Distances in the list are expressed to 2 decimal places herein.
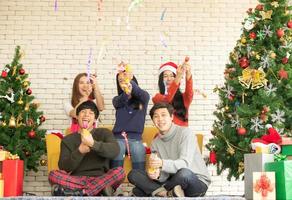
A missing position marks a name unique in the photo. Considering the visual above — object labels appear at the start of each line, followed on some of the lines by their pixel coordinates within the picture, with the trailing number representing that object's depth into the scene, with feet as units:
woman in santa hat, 17.28
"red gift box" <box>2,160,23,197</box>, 14.40
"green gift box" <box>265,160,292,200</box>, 12.48
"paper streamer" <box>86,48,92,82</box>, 21.54
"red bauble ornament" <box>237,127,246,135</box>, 16.44
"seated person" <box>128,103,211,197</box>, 13.65
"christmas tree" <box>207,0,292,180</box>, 16.48
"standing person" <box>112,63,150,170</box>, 16.76
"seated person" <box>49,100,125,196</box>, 14.40
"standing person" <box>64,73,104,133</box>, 19.03
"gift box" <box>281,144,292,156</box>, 13.71
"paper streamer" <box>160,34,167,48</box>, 21.74
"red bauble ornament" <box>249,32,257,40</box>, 17.19
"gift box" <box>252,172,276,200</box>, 12.57
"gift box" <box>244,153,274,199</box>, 13.28
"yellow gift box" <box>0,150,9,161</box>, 14.49
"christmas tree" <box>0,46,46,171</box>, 18.94
